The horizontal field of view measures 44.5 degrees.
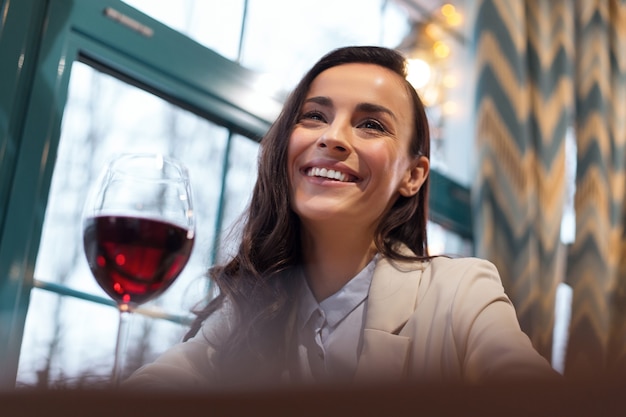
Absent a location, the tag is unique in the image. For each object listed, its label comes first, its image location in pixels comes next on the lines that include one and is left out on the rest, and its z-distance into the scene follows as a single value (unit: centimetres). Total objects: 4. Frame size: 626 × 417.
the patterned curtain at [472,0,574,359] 263
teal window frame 141
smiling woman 111
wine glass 74
